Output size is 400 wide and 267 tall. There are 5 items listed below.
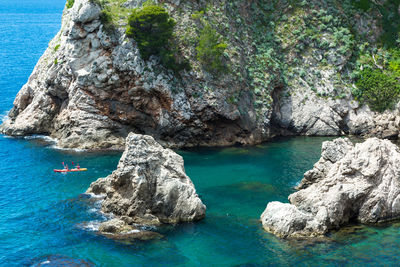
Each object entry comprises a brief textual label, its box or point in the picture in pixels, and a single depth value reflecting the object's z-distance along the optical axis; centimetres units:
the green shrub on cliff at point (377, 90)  8919
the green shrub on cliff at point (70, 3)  9336
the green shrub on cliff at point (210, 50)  8262
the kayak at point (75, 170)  6794
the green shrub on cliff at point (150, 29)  7838
